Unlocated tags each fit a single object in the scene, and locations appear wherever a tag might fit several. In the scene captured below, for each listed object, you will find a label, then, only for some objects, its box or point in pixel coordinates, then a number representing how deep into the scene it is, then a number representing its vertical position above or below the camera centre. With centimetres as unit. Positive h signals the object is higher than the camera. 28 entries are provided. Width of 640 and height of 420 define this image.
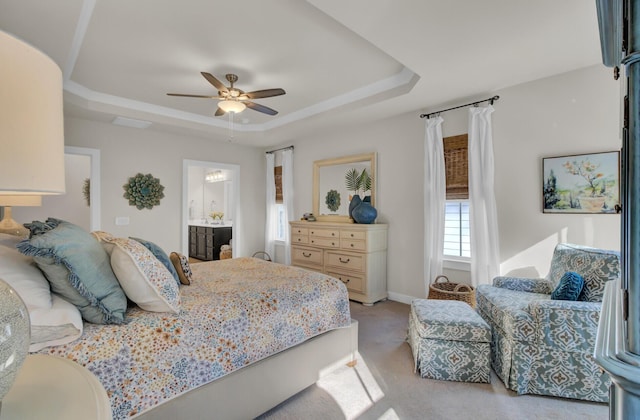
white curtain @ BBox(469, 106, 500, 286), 324 +9
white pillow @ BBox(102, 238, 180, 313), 157 -36
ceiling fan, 296 +112
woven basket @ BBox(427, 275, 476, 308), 315 -88
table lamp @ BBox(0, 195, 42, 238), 236 -2
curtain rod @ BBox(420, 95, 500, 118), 325 +117
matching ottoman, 219 -100
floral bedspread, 134 -65
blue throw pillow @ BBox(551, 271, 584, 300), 207 -53
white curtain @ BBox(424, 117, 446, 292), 364 +13
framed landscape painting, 264 +23
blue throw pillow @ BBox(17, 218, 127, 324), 132 -27
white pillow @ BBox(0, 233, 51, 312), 124 -28
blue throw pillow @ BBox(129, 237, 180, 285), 206 -32
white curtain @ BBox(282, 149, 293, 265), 554 +35
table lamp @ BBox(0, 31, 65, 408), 55 +13
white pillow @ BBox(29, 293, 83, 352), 122 -47
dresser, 399 -64
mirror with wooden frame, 446 +38
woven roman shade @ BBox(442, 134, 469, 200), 353 +50
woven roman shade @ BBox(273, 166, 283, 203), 594 +55
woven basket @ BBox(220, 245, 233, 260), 665 -92
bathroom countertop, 741 -37
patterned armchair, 194 -86
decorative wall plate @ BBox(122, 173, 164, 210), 458 +28
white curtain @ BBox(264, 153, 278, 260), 596 +5
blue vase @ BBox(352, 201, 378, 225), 415 -6
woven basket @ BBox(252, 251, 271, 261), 597 -91
